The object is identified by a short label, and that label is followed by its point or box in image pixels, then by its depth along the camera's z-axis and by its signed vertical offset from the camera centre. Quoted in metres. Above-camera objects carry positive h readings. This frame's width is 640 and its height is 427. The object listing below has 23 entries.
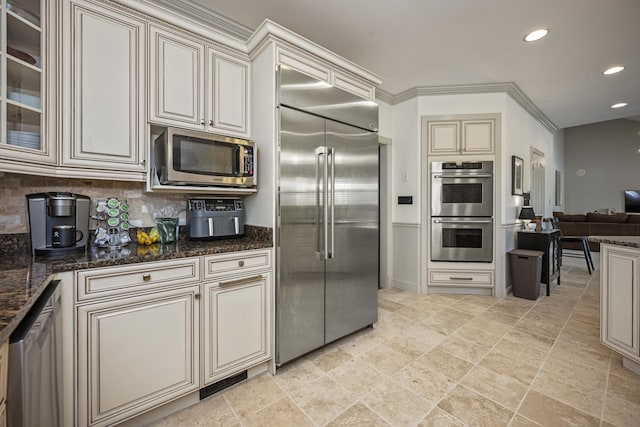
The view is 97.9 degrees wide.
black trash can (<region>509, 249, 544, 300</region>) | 3.40 -0.76
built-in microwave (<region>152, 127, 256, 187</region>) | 1.75 +0.35
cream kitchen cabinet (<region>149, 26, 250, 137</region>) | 1.81 +0.88
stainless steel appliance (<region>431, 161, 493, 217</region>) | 3.56 +0.30
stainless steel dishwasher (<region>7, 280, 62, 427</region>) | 0.77 -0.51
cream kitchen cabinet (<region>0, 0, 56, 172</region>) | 1.33 +0.63
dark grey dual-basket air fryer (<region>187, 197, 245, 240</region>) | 1.97 -0.06
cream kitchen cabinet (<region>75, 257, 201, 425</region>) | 1.32 -0.66
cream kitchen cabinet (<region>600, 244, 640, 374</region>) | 1.86 -0.63
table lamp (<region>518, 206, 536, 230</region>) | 3.74 -0.04
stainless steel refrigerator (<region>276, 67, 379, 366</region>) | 1.96 -0.02
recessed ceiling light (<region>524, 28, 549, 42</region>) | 2.52 +1.63
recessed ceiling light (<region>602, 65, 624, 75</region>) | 3.22 +1.67
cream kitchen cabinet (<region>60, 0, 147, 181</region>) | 1.55 +0.70
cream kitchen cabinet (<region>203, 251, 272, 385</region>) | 1.69 -0.68
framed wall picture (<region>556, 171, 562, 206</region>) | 7.25 +0.63
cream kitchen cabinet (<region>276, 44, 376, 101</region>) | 2.01 +1.12
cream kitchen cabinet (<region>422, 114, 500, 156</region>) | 3.56 +1.00
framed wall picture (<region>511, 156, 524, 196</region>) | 3.72 +0.51
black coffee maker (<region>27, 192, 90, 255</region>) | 1.51 -0.08
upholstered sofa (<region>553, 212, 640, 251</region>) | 5.79 -0.30
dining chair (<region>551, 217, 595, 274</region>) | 4.61 -0.64
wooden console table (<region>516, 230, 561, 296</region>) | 3.54 -0.46
